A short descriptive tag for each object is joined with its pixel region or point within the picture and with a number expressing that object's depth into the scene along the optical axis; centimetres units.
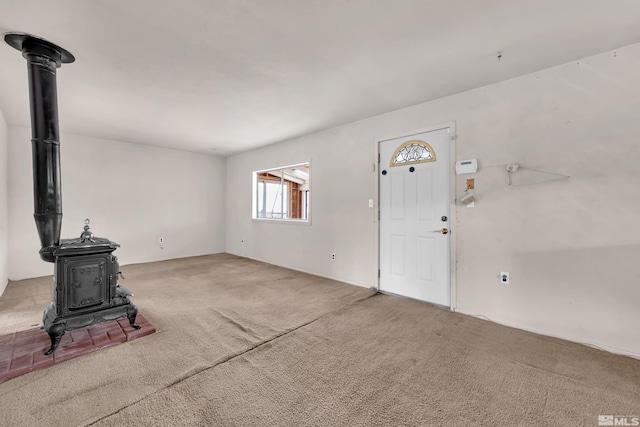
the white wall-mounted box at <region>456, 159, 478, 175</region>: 289
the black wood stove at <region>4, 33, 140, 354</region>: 214
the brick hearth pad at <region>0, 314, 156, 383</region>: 193
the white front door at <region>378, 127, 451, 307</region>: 319
